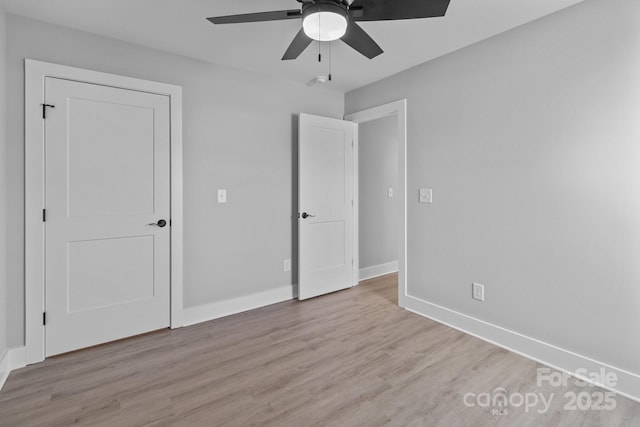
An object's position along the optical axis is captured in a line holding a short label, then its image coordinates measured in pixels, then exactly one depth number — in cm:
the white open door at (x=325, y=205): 350
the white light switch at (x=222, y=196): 308
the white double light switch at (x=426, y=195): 304
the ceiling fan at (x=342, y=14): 159
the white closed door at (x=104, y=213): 235
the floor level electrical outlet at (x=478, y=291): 267
